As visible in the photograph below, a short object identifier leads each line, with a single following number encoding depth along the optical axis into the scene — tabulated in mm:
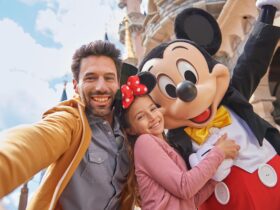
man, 1065
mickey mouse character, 2004
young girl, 1659
